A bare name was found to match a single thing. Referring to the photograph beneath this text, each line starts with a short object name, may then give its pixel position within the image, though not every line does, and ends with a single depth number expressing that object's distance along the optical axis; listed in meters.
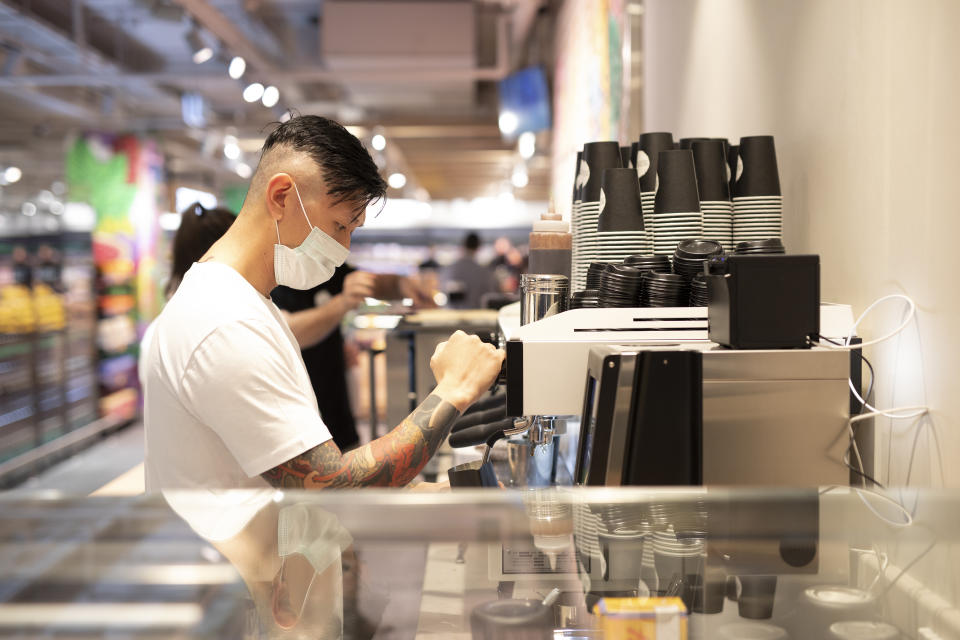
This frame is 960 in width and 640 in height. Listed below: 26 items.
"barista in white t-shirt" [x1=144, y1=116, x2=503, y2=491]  1.53
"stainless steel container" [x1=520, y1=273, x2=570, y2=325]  1.86
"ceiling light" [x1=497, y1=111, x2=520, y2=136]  8.84
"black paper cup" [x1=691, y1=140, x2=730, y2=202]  2.09
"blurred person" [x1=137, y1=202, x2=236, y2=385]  3.28
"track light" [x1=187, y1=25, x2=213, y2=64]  6.61
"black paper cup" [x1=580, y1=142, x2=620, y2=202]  2.19
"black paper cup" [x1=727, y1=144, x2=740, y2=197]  2.14
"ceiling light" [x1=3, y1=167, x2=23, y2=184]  8.93
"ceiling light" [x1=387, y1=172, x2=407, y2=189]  12.20
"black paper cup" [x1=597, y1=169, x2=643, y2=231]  1.96
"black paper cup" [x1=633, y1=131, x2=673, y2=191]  2.18
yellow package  0.90
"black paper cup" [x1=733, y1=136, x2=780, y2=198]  2.05
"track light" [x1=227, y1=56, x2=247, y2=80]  6.60
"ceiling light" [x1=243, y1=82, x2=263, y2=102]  6.72
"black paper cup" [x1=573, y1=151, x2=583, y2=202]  2.29
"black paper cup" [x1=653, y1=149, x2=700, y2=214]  1.99
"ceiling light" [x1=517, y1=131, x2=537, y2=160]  9.12
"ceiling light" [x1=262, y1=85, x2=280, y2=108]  7.39
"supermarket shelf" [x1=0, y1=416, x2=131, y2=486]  7.36
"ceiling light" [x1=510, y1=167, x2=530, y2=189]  13.27
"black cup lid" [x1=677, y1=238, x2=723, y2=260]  1.71
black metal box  1.42
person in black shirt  3.91
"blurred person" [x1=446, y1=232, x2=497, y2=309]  10.23
